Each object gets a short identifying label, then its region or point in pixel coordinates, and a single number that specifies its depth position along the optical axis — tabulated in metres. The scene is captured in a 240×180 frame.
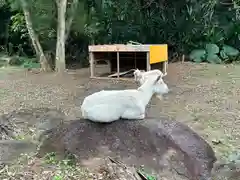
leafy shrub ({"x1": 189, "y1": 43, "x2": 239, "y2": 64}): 6.26
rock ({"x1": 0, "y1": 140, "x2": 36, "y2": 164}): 1.93
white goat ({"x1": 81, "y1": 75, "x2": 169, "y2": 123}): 2.14
